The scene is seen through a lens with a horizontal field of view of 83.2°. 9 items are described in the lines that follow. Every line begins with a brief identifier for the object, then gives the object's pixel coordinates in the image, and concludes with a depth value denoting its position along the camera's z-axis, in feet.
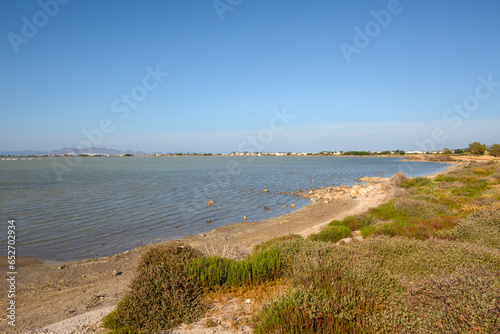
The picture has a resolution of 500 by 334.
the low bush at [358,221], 42.68
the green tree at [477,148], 347.42
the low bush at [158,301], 15.33
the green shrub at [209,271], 19.30
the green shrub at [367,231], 34.68
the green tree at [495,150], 291.63
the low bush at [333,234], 35.73
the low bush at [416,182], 91.49
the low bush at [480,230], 25.80
